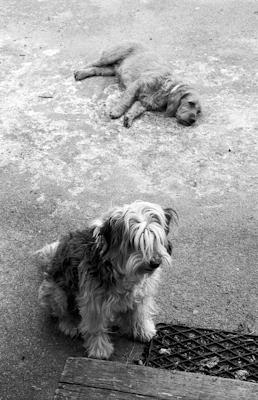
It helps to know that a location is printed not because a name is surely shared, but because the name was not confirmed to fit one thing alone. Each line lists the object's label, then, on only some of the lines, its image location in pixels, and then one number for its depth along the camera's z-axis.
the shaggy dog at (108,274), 3.57
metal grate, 4.10
